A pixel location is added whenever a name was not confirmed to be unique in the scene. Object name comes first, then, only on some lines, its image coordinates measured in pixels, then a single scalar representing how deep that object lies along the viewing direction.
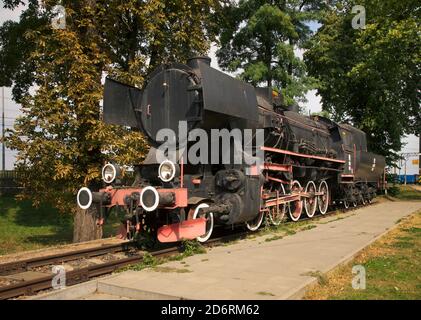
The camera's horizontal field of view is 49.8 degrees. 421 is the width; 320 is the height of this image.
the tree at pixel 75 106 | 11.70
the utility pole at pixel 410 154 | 61.12
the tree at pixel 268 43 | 22.61
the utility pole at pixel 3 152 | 29.78
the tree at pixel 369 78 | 24.25
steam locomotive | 8.36
